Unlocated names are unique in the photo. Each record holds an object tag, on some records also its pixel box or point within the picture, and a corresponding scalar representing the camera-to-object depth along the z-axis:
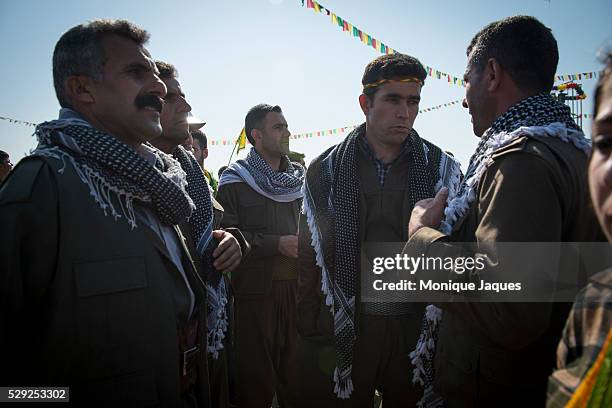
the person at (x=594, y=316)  0.86
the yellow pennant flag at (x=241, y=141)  11.62
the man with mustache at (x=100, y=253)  1.48
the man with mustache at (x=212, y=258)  2.48
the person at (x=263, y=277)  3.73
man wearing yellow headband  2.54
